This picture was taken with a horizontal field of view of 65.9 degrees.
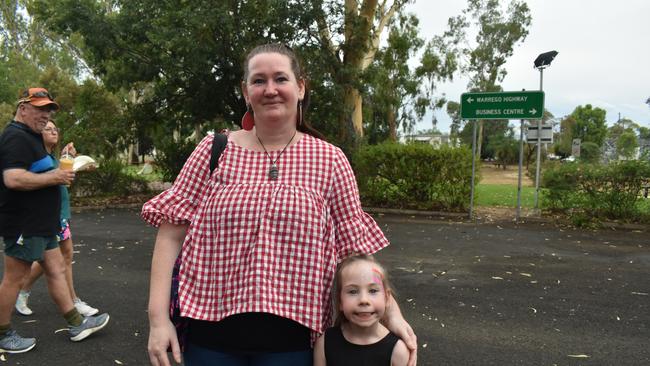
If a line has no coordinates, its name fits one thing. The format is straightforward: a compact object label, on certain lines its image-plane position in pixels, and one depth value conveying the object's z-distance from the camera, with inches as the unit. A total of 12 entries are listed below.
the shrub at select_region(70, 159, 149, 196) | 540.7
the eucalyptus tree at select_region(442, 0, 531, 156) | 1588.3
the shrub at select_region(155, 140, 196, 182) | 575.5
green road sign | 426.3
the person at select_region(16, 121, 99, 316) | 184.4
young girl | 68.7
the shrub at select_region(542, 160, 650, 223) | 392.2
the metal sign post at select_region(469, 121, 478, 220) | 433.4
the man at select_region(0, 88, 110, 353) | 148.2
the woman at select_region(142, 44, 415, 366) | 63.0
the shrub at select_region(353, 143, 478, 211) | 459.2
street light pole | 457.2
